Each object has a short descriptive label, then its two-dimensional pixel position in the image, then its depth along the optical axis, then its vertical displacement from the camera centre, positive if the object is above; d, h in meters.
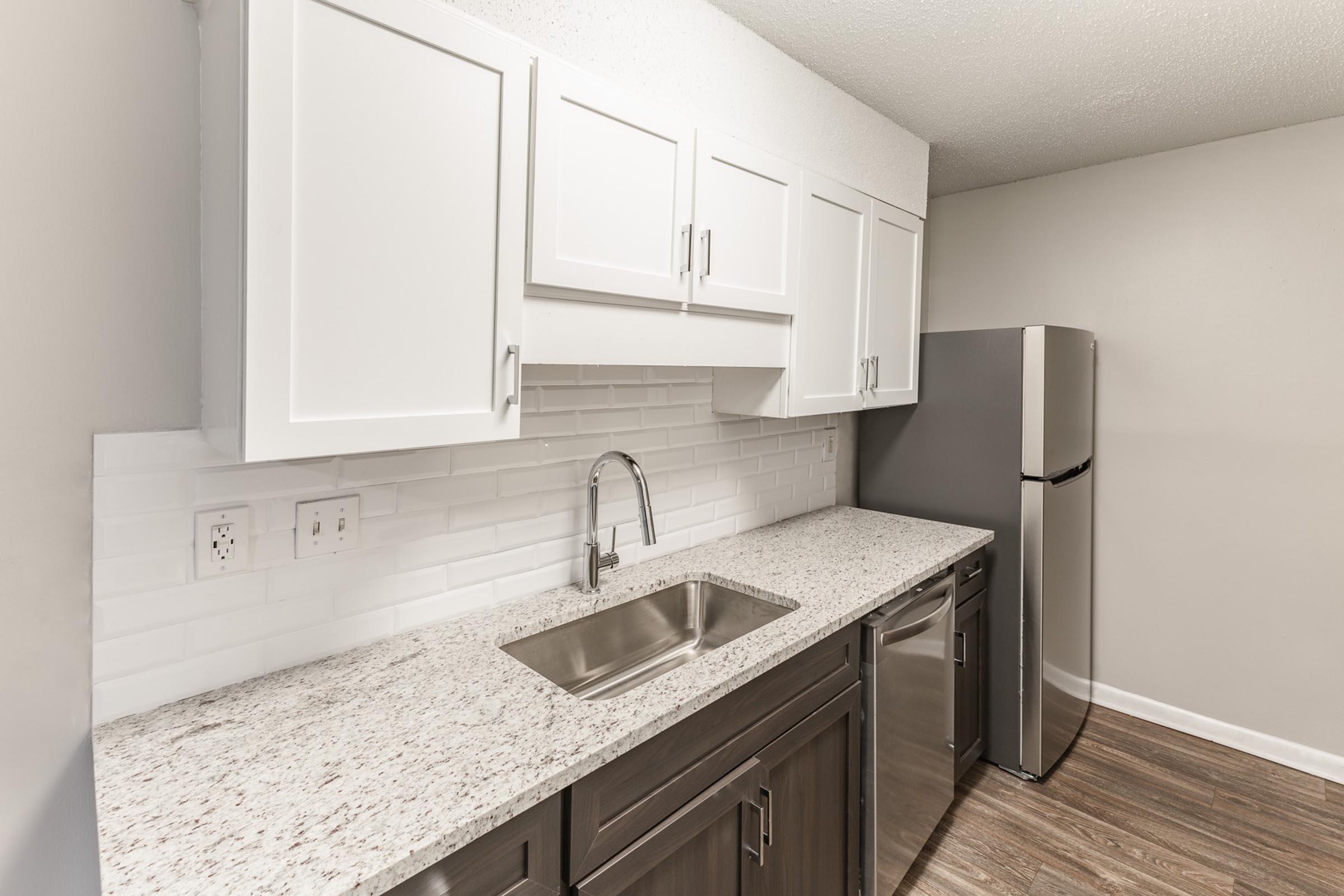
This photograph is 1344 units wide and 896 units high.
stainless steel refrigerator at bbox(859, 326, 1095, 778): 2.39 -0.17
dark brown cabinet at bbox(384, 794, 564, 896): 0.87 -0.59
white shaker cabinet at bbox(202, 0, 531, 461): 0.95 +0.32
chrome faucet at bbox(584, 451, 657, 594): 1.58 -0.21
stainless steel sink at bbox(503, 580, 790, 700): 1.59 -0.52
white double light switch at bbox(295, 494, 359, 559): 1.29 -0.19
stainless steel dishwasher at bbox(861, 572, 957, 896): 1.74 -0.80
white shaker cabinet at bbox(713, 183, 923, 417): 2.00 +0.40
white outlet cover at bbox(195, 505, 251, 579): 1.16 -0.20
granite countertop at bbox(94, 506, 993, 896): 0.80 -0.49
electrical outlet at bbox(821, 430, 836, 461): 2.75 -0.03
